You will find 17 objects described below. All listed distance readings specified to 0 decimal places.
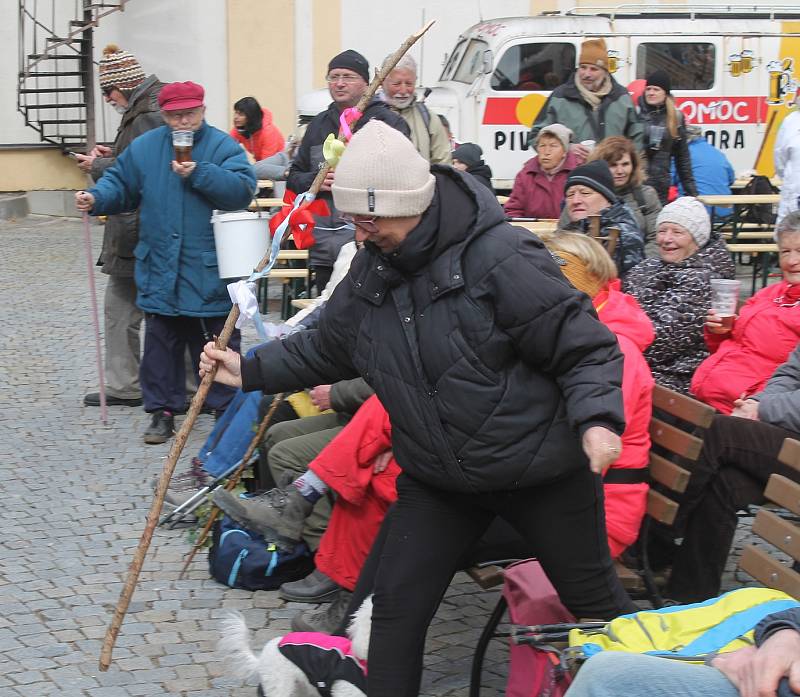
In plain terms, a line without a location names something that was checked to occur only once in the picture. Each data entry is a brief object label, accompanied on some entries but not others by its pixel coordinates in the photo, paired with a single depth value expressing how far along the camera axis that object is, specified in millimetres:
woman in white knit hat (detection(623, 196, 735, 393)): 5312
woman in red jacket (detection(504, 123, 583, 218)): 8422
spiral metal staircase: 16766
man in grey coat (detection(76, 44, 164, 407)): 7371
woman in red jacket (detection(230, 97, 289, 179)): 12365
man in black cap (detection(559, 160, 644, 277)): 6164
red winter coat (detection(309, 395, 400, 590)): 4480
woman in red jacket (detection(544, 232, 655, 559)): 4203
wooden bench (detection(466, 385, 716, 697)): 4094
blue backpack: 5023
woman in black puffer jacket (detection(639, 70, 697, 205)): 9969
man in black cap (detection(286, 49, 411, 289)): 6711
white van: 14117
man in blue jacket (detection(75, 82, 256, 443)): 6641
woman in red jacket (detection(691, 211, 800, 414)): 5043
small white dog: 3777
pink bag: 3477
